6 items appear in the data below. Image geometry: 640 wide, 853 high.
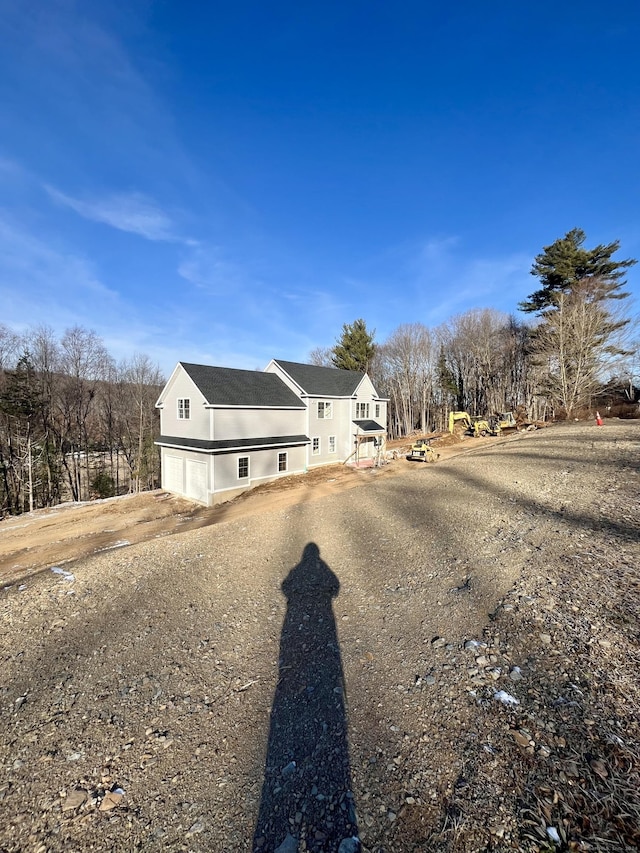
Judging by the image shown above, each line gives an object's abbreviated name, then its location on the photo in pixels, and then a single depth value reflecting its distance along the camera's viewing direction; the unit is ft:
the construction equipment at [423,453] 75.61
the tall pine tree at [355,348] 141.38
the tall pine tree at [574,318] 95.87
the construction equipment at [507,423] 101.50
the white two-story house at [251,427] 63.36
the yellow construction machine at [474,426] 97.04
